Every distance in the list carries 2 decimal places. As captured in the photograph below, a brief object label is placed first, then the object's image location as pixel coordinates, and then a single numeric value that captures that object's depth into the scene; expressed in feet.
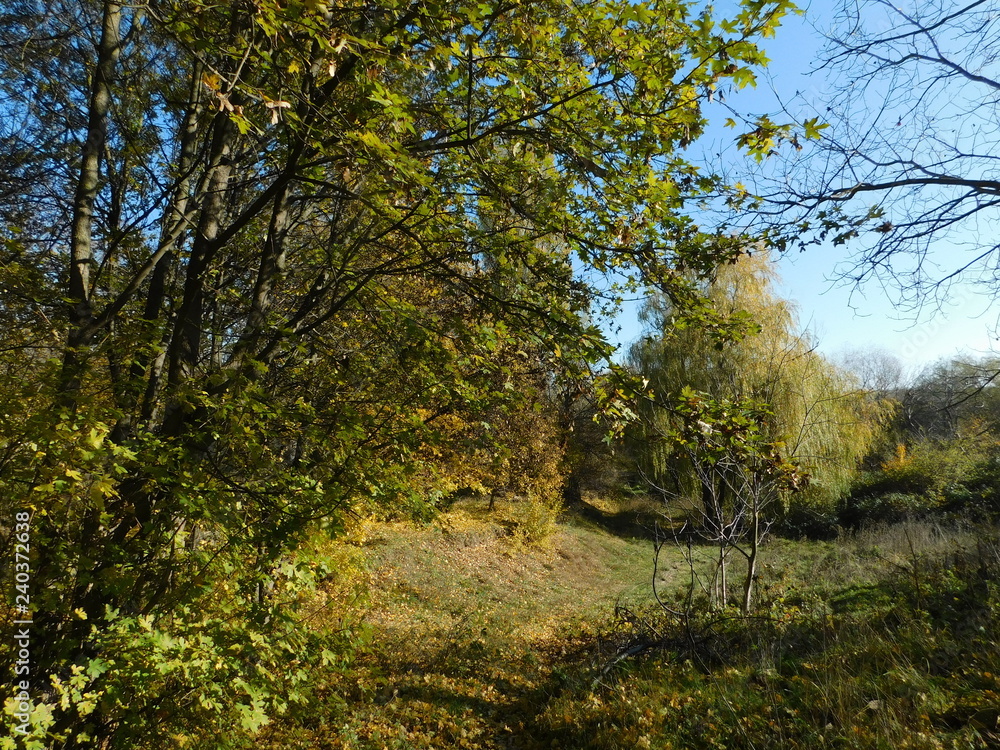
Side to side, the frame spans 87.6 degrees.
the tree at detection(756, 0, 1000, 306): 13.01
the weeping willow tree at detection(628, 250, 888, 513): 50.44
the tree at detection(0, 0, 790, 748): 9.53
